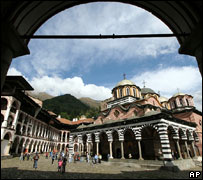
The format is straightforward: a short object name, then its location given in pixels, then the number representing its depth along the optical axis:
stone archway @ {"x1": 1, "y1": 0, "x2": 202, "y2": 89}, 3.77
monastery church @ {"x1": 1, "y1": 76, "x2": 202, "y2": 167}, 17.47
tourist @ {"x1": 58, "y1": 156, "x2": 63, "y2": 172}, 10.97
